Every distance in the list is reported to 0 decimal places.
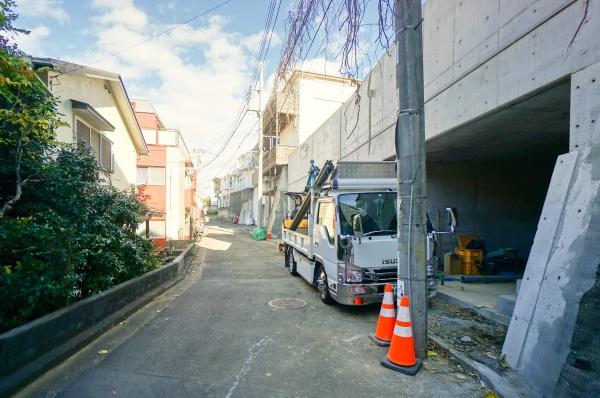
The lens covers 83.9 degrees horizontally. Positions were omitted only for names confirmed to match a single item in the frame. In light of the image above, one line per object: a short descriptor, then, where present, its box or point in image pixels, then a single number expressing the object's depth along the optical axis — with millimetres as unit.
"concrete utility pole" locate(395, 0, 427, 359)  4277
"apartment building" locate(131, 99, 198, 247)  21266
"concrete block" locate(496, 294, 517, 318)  5352
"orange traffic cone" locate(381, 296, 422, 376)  3984
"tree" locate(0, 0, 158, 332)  4000
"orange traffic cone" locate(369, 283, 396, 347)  4785
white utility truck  5898
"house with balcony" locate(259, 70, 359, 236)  24016
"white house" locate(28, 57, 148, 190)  8203
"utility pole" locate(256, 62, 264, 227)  24766
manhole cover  6777
